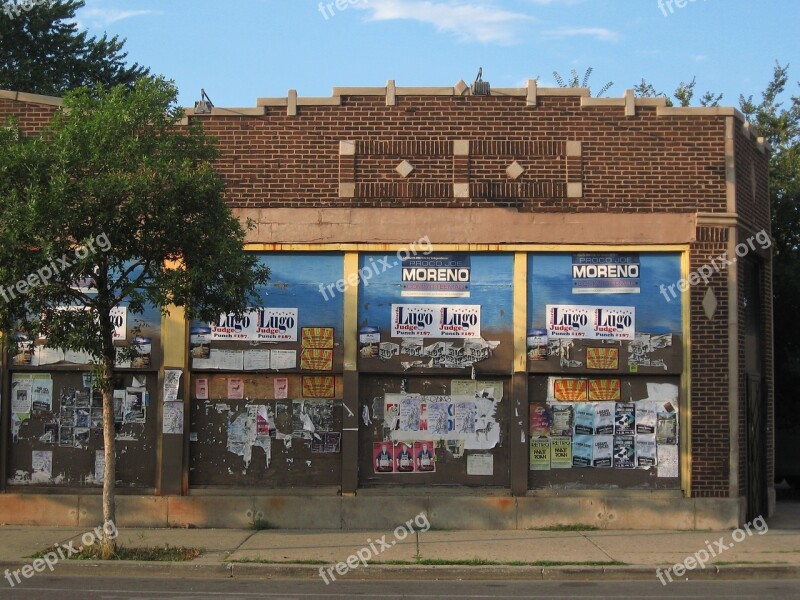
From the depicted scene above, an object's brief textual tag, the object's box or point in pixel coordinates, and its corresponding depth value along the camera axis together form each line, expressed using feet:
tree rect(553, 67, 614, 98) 99.79
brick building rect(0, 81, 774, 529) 46.42
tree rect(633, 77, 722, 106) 83.56
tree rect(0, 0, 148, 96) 88.74
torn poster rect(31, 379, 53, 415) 47.26
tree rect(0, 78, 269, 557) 35.45
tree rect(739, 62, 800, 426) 62.90
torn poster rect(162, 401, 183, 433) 46.32
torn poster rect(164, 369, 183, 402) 46.47
